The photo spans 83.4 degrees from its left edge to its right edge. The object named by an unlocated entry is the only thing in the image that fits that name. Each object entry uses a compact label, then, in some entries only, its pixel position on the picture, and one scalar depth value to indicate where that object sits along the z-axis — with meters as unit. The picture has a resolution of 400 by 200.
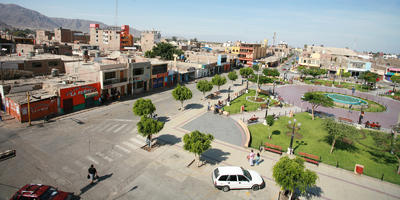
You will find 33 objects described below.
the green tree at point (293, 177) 12.63
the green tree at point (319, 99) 30.11
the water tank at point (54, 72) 34.56
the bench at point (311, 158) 18.58
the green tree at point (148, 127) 18.39
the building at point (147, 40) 117.12
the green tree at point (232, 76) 50.59
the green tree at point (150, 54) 78.84
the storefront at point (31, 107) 23.41
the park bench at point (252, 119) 27.58
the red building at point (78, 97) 26.91
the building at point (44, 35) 114.21
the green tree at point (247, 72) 55.06
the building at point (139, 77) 37.09
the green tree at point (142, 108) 22.70
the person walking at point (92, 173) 14.30
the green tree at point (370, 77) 56.85
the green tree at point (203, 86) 35.50
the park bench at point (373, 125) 27.99
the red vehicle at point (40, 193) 11.70
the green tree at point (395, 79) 59.00
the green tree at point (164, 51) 77.44
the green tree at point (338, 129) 20.14
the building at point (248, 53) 96.06
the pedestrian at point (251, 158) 17.52
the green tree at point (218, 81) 42.28
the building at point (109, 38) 115.62
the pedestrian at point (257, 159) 17.95
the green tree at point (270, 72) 60.47
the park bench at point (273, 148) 20.03
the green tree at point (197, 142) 16.06
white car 14.62
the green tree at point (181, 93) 29.61
